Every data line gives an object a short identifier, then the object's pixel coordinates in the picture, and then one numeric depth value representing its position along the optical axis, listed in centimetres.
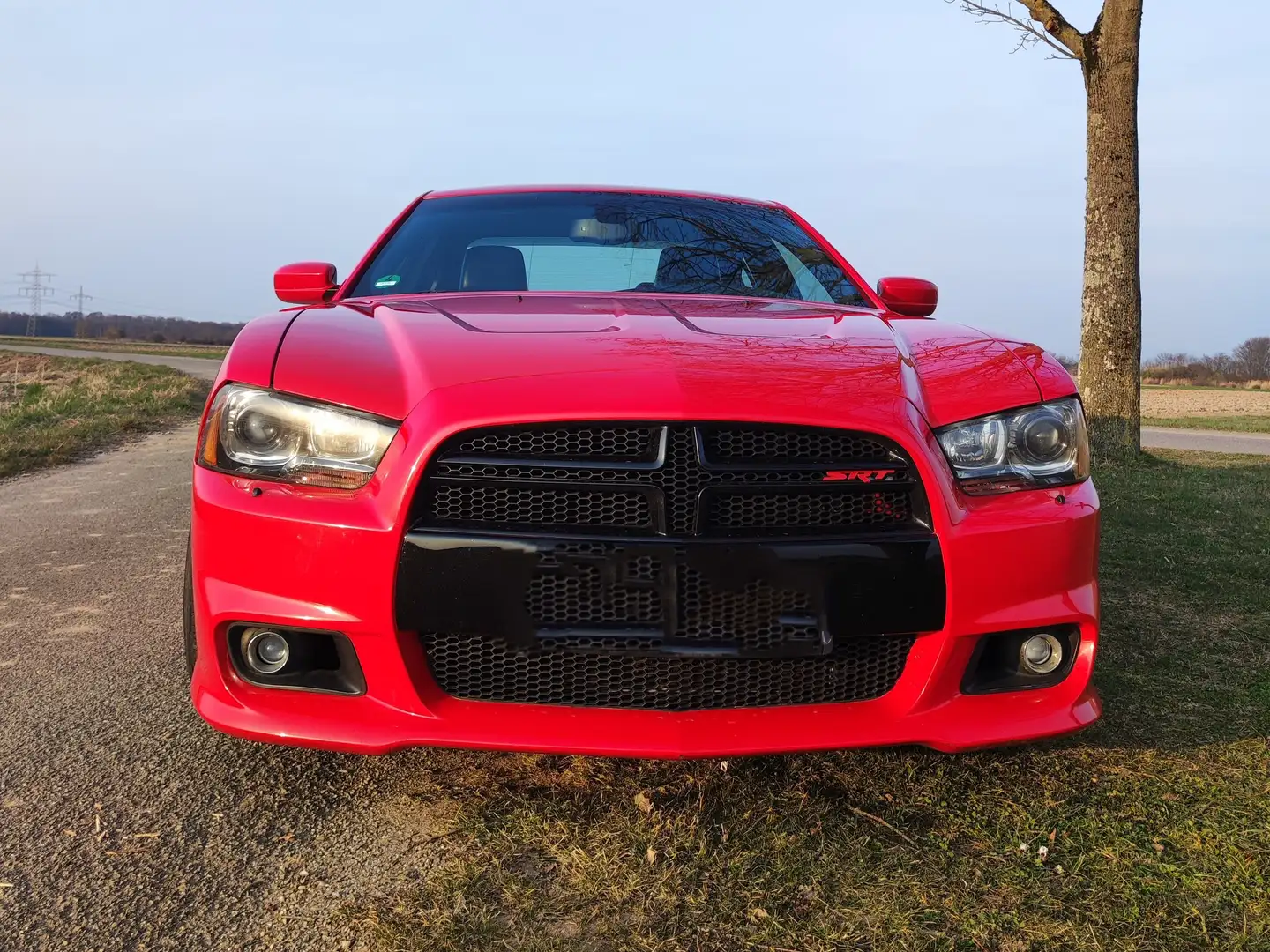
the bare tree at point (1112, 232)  773
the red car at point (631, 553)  185
